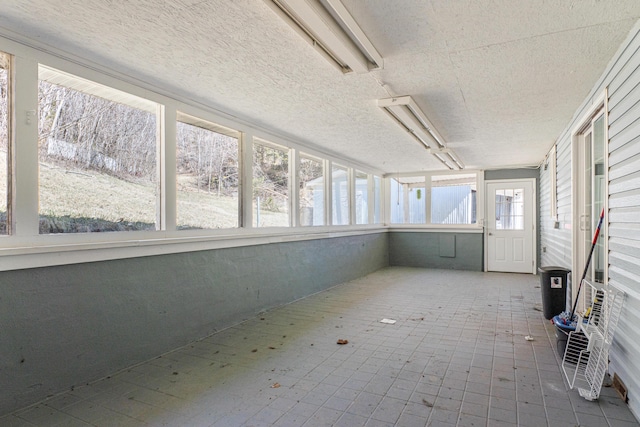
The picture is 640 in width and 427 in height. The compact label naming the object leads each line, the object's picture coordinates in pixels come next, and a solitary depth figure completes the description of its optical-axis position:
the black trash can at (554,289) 4.04
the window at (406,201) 9.25
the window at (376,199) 8.68
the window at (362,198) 7.80
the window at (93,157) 2.60
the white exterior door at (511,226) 7.90
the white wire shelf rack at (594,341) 2.39
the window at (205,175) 3.67
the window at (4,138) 2.33
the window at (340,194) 6.76
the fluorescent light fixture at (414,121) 3.54
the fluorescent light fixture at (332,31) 1.90
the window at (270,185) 4.75
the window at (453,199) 8.66
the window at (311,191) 5.83
